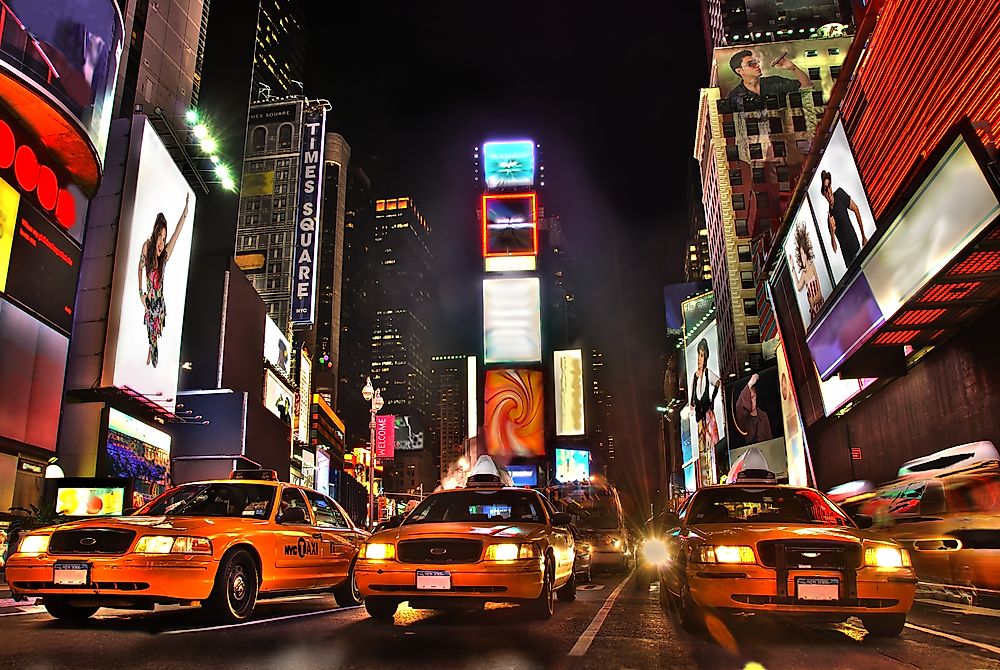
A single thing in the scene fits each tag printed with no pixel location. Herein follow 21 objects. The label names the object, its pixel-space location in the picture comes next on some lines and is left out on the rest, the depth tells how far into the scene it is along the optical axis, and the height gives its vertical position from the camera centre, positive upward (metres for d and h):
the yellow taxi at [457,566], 7.16 -0.33
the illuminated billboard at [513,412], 68.94 +10.86
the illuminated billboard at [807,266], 24.69 +8.94
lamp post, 26.20 +4.15
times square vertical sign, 55.88 +22.31
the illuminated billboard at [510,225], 70.38 +28.74
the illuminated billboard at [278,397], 51.17 +9.91
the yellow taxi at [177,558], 6.83 -0.19
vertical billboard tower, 69.06 +17.26
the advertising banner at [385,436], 74.25 +9.59
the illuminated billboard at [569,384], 77.10 +14.86
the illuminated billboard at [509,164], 75.12 +36.75
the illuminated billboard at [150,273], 28.42 +10.71
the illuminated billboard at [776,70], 82.88 +50.48
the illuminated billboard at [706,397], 65.62 +12.51
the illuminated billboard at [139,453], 29.61 +3.60
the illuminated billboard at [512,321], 69.25 +19.27
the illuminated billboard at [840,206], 20.48 +9.16
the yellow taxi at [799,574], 6.60 -0.43
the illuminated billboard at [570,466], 80.06 +6.78
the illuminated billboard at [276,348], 52.87 +13.66
